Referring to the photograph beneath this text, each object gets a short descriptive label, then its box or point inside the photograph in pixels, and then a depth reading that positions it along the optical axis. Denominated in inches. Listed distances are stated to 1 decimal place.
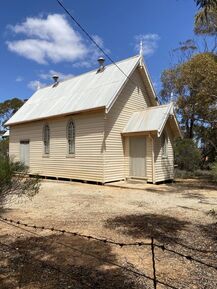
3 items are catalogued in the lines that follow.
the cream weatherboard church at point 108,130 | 453.0
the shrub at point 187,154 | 687.9
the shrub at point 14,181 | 188.2
